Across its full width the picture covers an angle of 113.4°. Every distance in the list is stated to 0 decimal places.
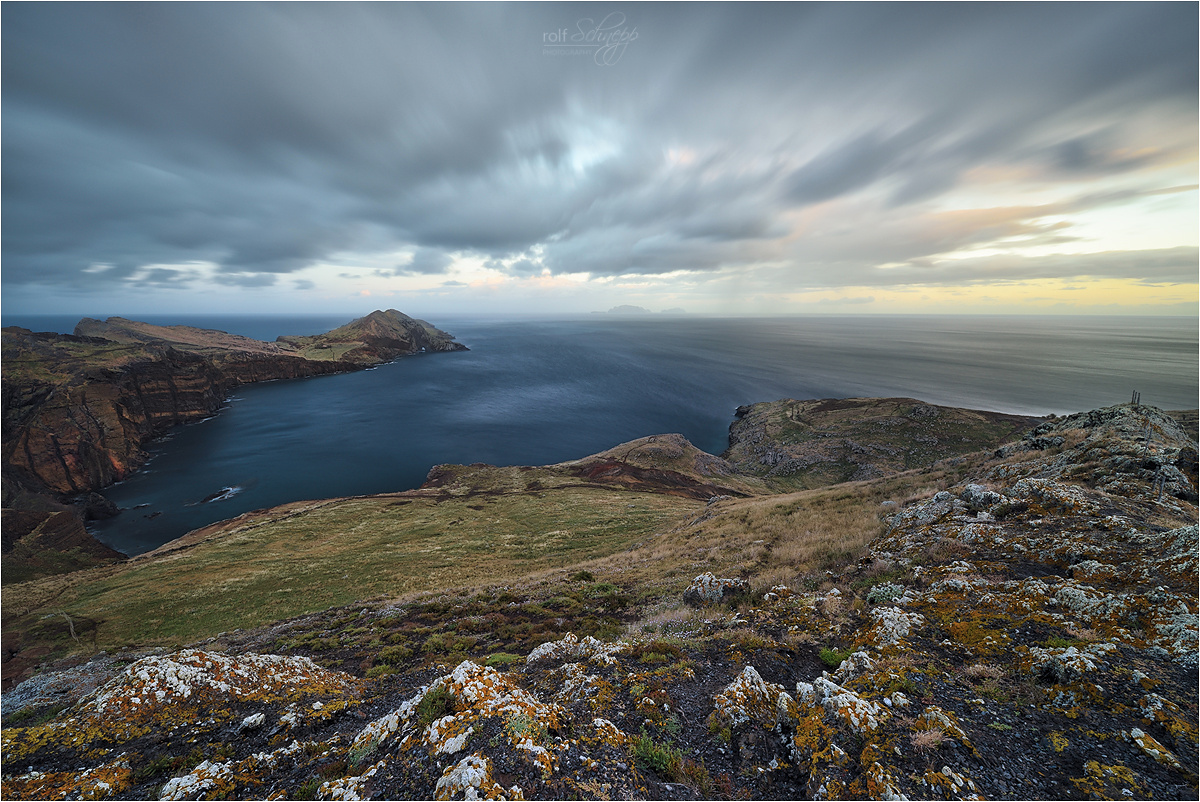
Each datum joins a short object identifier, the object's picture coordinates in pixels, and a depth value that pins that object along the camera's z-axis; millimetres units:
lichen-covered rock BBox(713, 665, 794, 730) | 6926
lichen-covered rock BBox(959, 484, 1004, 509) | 15789
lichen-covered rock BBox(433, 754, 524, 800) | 5145
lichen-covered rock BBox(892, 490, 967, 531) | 16391
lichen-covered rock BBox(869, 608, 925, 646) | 9039
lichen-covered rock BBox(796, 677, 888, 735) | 6219
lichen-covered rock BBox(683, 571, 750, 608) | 14477
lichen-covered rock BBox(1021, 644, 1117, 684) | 6984
